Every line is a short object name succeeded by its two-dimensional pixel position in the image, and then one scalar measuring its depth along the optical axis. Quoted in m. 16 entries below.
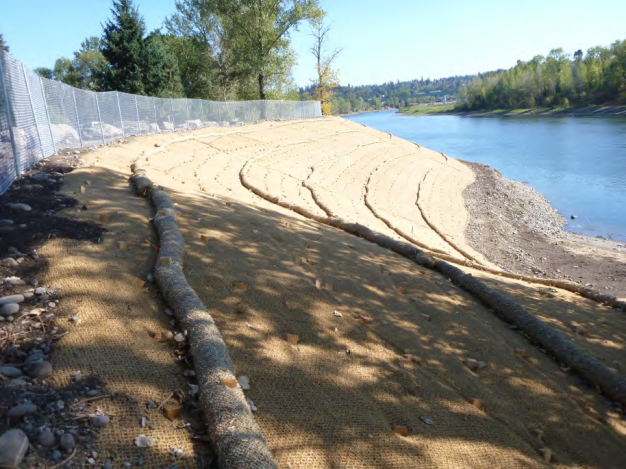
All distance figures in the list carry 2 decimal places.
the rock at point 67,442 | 2.35
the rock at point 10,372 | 2.75
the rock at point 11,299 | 3.50
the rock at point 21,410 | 2.43
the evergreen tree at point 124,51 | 30.48
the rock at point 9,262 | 4.11
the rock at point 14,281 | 3.83
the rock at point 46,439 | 2.33
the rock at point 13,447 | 2.14
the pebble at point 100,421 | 2.55
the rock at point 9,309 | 3.39
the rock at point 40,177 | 7.35
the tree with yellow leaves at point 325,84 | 53.06
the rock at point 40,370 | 2.80
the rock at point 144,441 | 2.52
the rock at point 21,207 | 5.62
